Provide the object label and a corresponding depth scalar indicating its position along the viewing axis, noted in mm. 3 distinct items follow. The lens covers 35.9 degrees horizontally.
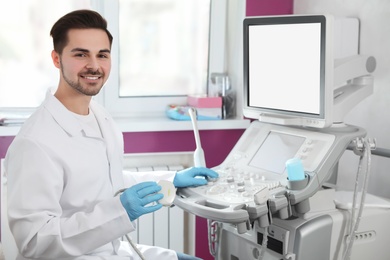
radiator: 2760
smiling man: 1562
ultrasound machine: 1740
